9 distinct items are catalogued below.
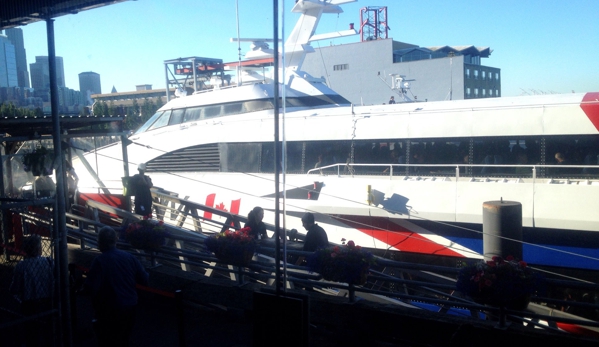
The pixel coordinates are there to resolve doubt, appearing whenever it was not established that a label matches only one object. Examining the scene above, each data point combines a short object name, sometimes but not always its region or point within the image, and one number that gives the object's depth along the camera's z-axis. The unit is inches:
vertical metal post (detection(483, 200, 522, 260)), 328.8
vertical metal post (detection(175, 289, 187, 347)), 186.2
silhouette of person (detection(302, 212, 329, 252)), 264.4
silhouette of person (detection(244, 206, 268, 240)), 297.6
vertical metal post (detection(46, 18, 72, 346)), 173.3
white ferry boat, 392.8
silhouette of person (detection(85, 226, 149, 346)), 173.6
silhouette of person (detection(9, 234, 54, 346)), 184.2
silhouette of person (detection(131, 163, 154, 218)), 387.2
